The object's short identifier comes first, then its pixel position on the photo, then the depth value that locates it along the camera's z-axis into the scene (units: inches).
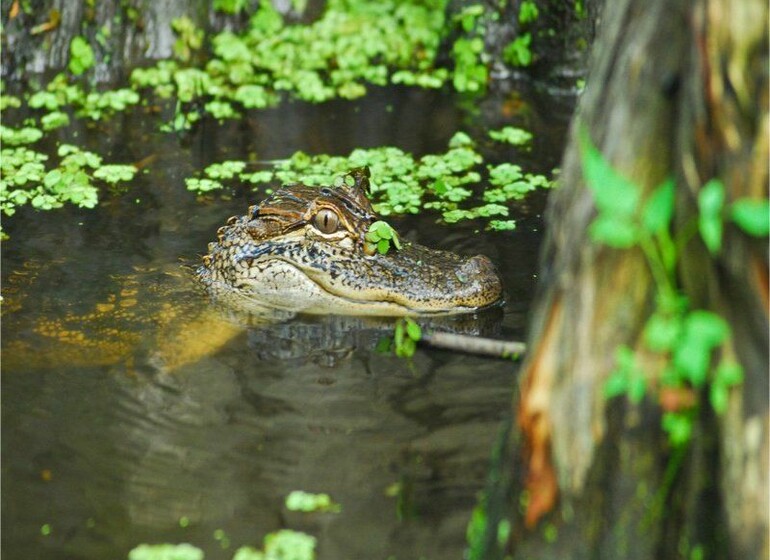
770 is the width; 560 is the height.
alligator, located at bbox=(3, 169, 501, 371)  500.1
